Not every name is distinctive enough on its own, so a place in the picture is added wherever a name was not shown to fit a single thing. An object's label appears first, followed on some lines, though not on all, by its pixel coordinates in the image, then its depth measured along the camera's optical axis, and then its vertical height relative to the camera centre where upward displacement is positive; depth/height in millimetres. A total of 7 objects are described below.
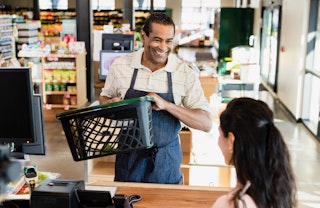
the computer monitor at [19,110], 2057 -429
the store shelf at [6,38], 10961 -492
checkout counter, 1952 -796
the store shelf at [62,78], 8289 -1092
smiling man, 2258 -380
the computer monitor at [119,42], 7449 -370
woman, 1383 -425
